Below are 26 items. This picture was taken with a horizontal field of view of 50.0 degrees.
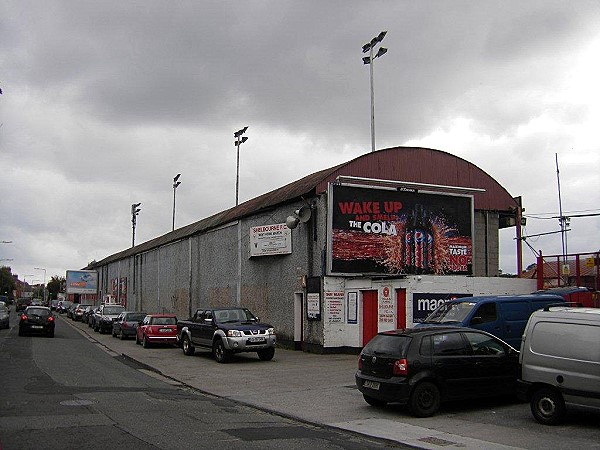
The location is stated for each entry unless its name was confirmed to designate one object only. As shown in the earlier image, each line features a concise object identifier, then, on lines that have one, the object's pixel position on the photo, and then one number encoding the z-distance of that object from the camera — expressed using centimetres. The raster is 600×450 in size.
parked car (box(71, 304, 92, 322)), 5800
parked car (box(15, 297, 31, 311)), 7578
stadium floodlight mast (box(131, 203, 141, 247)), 6875
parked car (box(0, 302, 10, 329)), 3881
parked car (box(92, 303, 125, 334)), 3803
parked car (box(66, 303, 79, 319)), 6304
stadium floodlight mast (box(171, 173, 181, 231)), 6021
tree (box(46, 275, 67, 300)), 15234
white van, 932
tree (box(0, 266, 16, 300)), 13621
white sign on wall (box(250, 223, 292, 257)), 2700
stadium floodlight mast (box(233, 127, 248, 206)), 4456
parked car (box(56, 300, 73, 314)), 7771
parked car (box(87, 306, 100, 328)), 4226
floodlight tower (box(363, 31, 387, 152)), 3000
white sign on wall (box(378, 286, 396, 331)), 2183
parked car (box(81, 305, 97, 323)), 5200
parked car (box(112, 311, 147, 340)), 3238
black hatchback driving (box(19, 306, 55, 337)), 3256
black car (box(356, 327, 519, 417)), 1090
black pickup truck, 2036
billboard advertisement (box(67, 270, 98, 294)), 7644
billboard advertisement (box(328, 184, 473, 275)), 2419
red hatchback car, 2703
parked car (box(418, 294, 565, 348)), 1453
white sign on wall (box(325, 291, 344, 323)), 2334
